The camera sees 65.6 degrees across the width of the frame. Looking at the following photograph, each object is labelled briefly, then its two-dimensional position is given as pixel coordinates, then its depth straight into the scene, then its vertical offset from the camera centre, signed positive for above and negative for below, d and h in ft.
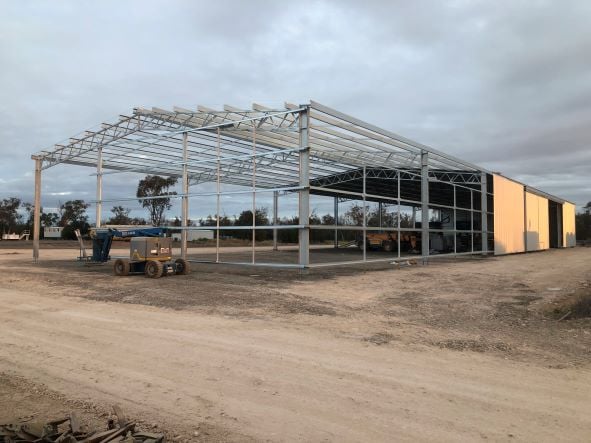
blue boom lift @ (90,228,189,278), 54.95 -2.49
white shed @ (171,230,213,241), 202.59 +0.51
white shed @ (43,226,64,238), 229.90 +1.90
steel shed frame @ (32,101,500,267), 58.03 +14.18
